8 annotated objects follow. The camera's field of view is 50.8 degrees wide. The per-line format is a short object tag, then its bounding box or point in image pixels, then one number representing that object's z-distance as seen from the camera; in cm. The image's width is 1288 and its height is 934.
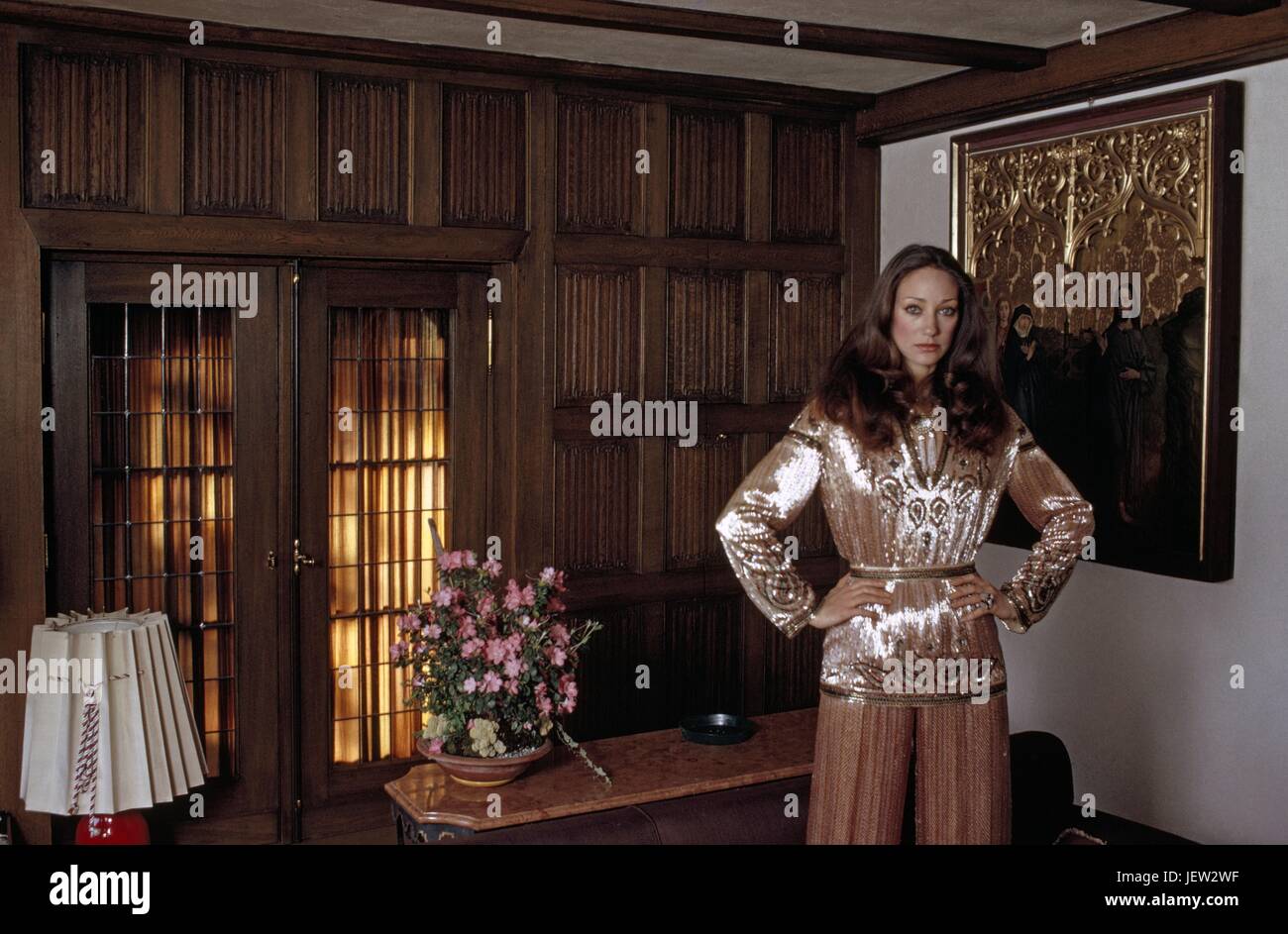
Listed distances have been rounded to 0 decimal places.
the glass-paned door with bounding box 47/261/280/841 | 420
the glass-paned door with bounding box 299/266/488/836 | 457
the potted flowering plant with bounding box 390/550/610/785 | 301
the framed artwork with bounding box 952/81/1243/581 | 396
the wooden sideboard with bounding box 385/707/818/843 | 287
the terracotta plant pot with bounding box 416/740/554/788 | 299
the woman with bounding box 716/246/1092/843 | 258
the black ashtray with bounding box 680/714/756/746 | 334
